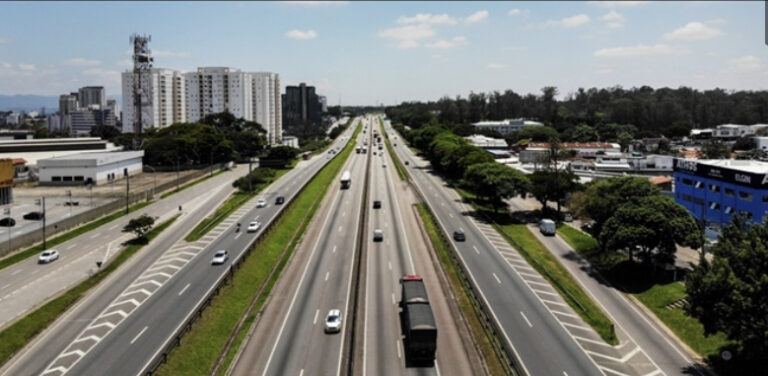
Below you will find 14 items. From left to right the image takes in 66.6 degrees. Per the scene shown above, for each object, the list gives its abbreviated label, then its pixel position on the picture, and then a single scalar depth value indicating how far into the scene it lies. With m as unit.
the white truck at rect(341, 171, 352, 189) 113.62
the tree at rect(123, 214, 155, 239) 68.75
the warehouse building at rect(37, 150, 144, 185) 115.81
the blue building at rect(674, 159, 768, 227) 69.81
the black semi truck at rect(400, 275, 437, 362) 36.94
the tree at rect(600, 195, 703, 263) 54.31
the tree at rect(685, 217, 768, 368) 33.97
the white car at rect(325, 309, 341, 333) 42.44
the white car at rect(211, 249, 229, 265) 59.97
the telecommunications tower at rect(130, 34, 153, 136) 168.50
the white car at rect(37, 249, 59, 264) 60.84
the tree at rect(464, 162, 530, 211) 84.75
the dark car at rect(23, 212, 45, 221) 80.88
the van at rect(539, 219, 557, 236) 75.00
